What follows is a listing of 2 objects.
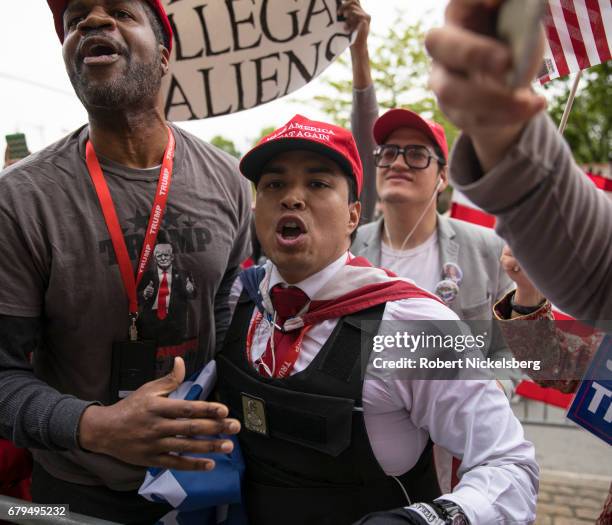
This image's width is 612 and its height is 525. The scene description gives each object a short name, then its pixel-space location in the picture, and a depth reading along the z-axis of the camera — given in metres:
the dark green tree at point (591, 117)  12.52
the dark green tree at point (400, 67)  14.87
